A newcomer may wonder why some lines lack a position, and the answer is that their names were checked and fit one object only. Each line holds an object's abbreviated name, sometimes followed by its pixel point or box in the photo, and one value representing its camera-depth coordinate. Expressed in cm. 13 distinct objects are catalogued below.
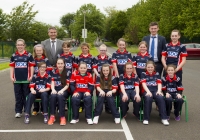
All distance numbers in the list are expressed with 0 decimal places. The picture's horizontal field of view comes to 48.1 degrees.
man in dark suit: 537
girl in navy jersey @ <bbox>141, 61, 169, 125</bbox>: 478
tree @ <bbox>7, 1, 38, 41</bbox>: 2802
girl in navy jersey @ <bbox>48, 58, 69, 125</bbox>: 480
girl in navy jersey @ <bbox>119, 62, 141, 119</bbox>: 488
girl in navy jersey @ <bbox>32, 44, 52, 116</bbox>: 516
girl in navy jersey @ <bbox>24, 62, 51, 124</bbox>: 487
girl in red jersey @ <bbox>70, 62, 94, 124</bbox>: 481
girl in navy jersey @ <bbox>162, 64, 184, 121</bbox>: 494
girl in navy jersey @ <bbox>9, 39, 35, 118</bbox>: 514
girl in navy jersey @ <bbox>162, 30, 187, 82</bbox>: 509
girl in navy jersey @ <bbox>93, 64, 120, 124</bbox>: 485
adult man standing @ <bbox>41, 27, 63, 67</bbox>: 557
